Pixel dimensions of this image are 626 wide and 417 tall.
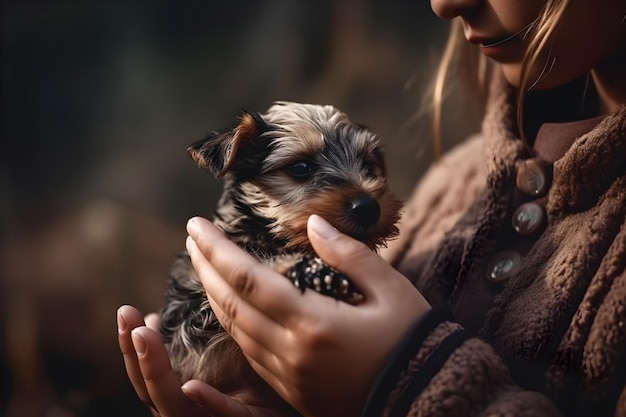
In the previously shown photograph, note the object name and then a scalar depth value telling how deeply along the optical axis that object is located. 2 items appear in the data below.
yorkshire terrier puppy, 0.83
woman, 0.73
